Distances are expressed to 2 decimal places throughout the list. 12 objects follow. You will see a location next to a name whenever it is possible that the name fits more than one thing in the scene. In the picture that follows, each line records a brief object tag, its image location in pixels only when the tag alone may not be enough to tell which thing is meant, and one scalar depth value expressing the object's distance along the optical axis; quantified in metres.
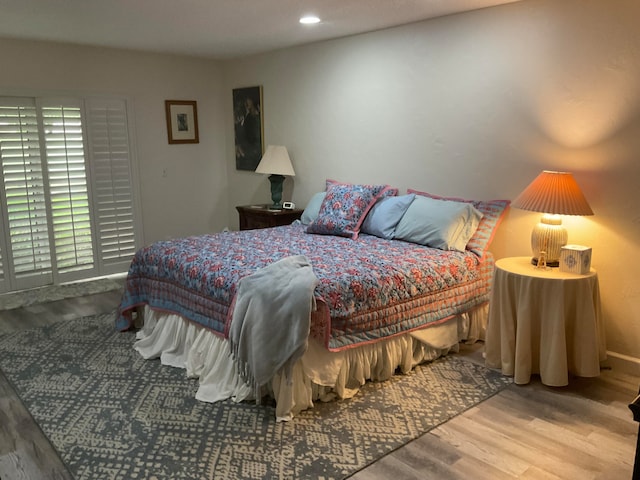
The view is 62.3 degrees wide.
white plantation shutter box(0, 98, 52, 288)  4.60
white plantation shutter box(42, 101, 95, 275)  4.81
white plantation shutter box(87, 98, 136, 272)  5.06
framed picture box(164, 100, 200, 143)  5.55
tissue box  2.94
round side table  2.87
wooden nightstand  4.95
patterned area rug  2.25
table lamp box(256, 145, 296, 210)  5.11
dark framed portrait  5.54
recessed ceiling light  3.78
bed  2.74
